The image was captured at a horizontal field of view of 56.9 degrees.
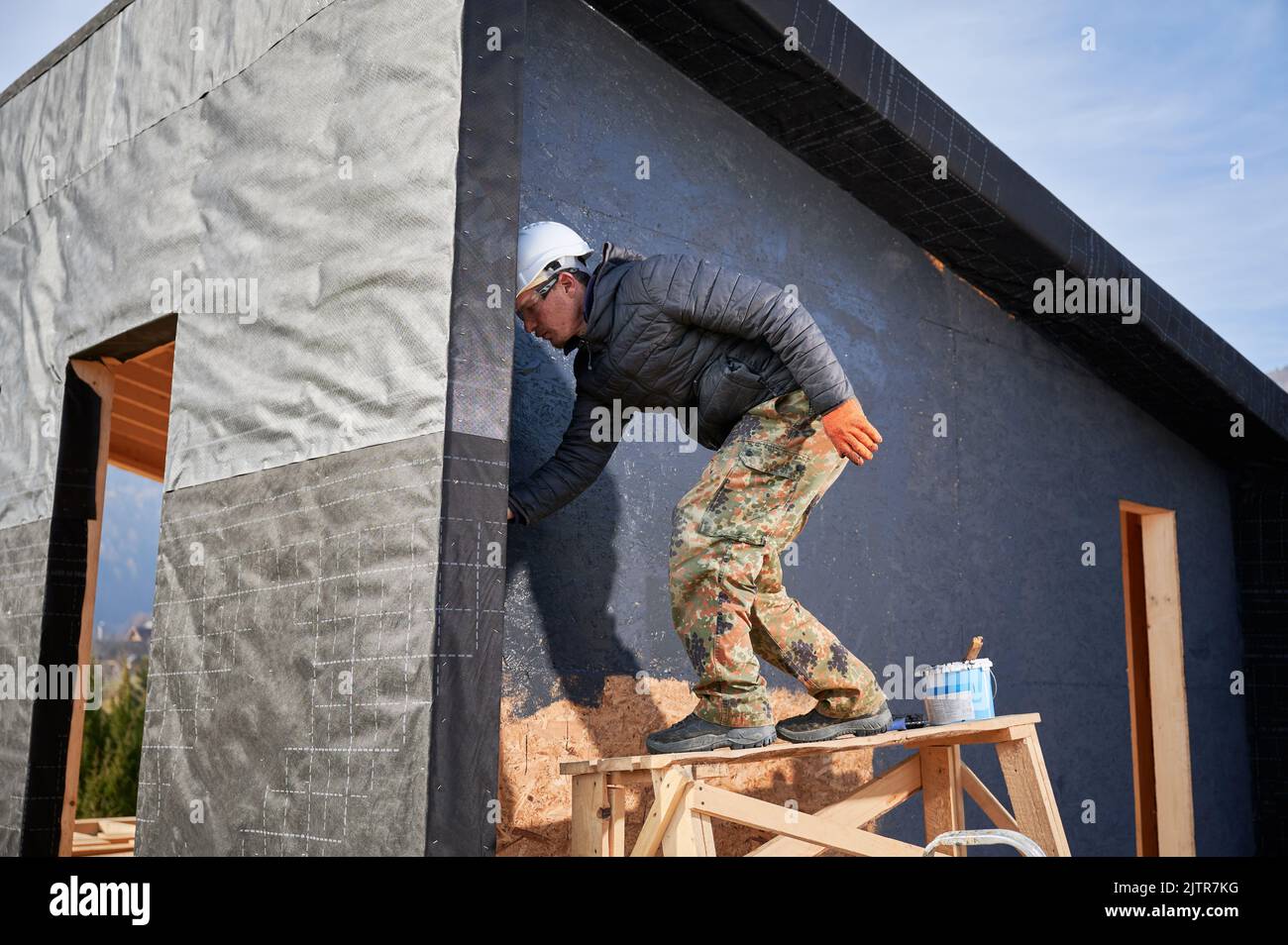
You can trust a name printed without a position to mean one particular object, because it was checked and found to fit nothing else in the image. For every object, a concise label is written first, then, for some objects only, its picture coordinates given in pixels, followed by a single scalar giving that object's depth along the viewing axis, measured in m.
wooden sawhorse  3.02
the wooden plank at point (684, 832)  2.98
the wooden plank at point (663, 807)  3.01
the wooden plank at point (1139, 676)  7.79
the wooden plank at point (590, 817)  3.26
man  3.17
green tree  9.27
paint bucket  3.69
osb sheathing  3.64
